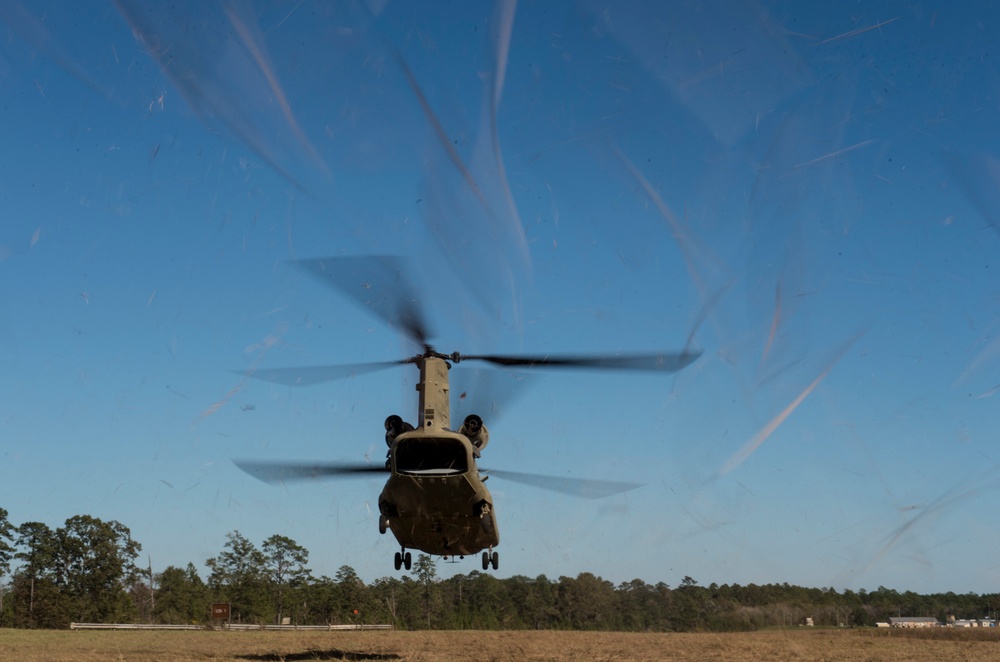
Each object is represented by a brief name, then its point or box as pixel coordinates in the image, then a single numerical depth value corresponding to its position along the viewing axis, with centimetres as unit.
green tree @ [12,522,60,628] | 9681
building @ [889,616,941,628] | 13112
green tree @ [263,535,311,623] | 11612
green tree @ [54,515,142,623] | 10062
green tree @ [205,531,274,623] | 11044
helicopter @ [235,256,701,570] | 2681
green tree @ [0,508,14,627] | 10425
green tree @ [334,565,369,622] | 11712
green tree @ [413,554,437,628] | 12700
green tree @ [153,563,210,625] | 11300
